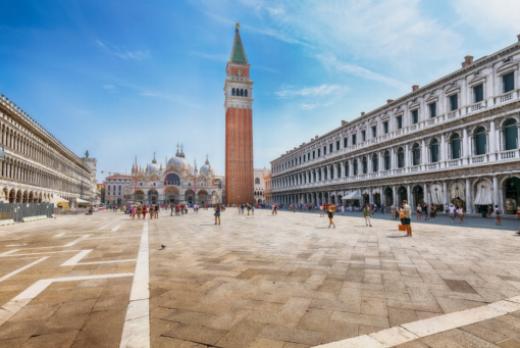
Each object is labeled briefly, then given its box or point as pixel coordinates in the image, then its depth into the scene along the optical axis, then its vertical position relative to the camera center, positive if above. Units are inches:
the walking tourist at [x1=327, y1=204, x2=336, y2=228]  621.5 -39.4
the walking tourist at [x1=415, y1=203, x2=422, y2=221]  833.0 -59.6
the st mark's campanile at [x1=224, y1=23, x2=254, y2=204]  2918.3 +536.2
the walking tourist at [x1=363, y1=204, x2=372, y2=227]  637.7 -42.0
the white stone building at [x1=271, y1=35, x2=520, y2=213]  803.4 +164.6
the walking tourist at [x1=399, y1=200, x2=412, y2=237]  457.8 -40.1
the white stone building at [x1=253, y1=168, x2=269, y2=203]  4224.9 +137.0
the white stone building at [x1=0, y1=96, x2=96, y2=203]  1216.2 +179.3
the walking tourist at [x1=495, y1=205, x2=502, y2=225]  639.3 -63.2
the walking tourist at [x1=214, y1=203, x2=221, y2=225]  736.4 -45.6
